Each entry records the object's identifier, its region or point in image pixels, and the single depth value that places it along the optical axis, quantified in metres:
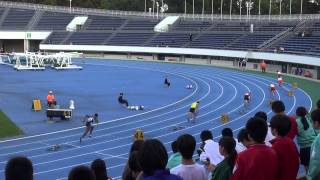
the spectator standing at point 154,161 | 4.53
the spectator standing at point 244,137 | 5.92
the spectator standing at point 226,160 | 5.94
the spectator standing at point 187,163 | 5.61
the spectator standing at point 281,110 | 8.43
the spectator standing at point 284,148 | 6.20
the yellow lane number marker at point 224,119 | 23.88
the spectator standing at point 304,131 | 9.37
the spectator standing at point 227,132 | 7.93
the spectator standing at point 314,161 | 6.75
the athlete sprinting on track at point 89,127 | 20.38
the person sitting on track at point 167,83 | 38.65
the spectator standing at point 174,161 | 6.76
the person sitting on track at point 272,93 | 31.19
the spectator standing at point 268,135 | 8.48
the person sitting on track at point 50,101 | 26.77
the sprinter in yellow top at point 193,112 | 23.80
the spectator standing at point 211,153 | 7.30
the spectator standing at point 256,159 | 5.42
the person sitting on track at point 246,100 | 27.94
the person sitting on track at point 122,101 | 28.70
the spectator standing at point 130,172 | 5.45
